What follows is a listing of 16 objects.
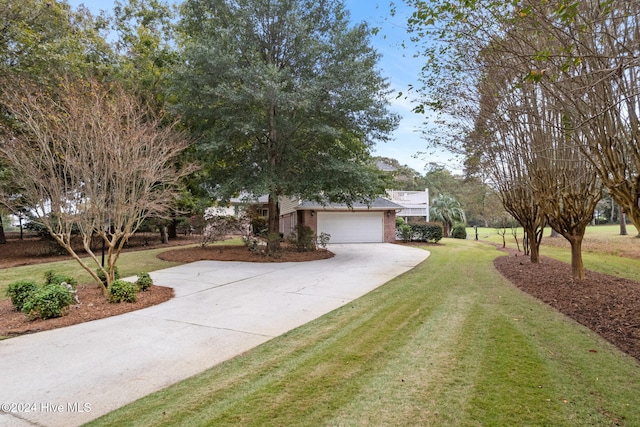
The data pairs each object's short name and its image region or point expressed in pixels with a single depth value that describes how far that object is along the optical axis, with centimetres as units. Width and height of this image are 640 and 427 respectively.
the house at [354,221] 1977
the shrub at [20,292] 605
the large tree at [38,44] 1182
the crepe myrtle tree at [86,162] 627
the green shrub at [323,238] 1536
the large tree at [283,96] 1081
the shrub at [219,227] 1478
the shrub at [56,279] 674
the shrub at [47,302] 543
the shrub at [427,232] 2005
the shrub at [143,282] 736
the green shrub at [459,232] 2487
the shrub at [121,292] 647
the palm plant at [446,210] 2539
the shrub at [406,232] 2080
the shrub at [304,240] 1473
